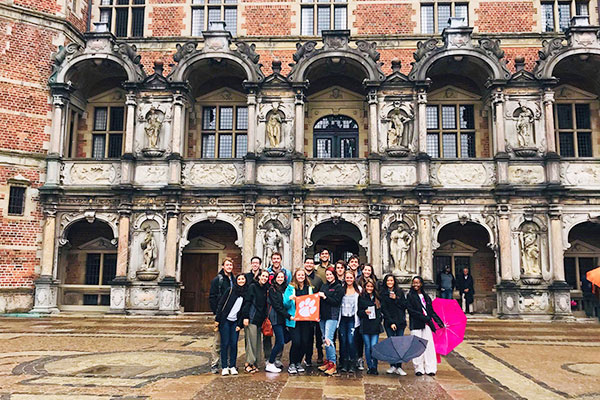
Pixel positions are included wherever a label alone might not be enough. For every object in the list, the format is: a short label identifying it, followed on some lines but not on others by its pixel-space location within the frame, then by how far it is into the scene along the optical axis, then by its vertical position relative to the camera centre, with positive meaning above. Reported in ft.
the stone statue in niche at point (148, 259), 53.57 +0.06
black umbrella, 24.21 -4.08
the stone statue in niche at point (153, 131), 56.03 +13.79
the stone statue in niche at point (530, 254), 52.21 +0.79
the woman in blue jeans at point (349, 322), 25.88 -3.01
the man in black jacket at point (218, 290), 25.46 -1.46
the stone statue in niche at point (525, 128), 54.60 +13.93
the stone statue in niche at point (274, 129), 55.77 +13.92
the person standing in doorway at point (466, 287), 52.60 -2.55
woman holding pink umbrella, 25.73 -3.02
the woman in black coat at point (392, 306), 26.20 -2.23
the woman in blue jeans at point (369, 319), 25.63 -2.84
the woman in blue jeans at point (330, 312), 25.48 -2.52
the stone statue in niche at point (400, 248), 52.47 +1.31
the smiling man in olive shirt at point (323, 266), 29.24 -0.31
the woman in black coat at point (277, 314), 25.57 -2.63
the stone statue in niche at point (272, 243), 53.62 +1.76
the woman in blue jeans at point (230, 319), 25.12 -2.84
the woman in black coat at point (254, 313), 25.45 -2.59
